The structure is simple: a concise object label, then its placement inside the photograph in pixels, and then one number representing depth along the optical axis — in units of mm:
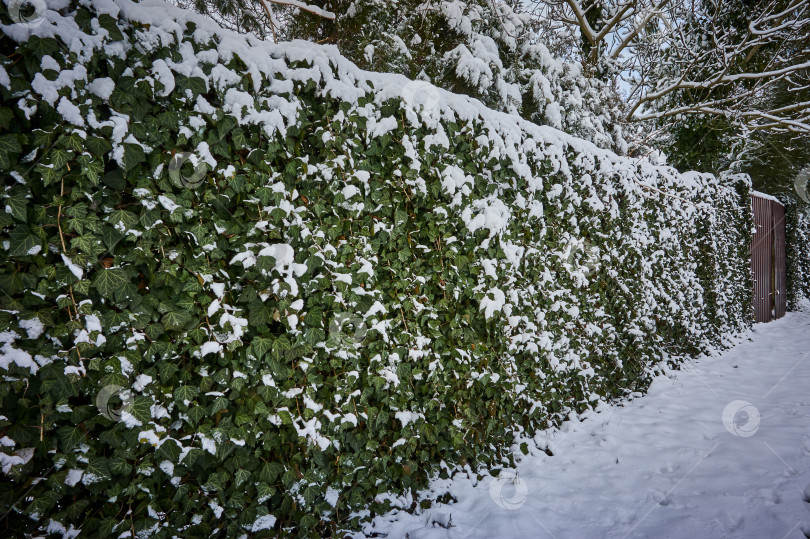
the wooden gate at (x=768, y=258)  8164
